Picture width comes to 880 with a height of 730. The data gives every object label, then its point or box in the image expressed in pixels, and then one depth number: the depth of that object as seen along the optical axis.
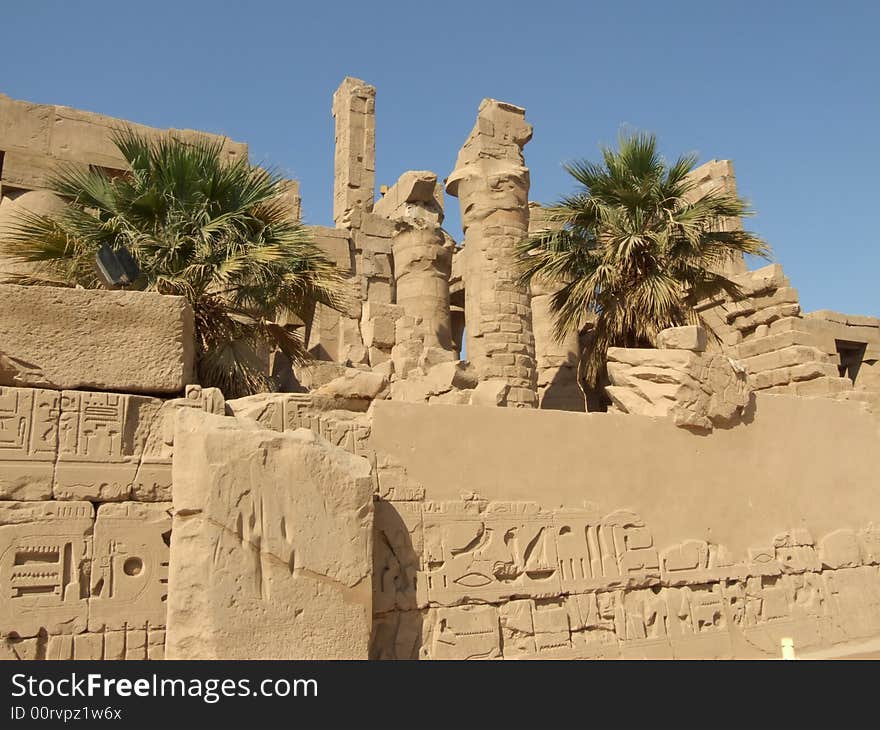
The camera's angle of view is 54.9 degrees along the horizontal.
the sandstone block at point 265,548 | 4.82
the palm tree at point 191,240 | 7.34
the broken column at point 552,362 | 14.77
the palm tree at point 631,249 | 9.14
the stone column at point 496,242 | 12.66
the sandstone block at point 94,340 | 5.29
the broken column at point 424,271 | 16.02
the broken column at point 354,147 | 23.47
